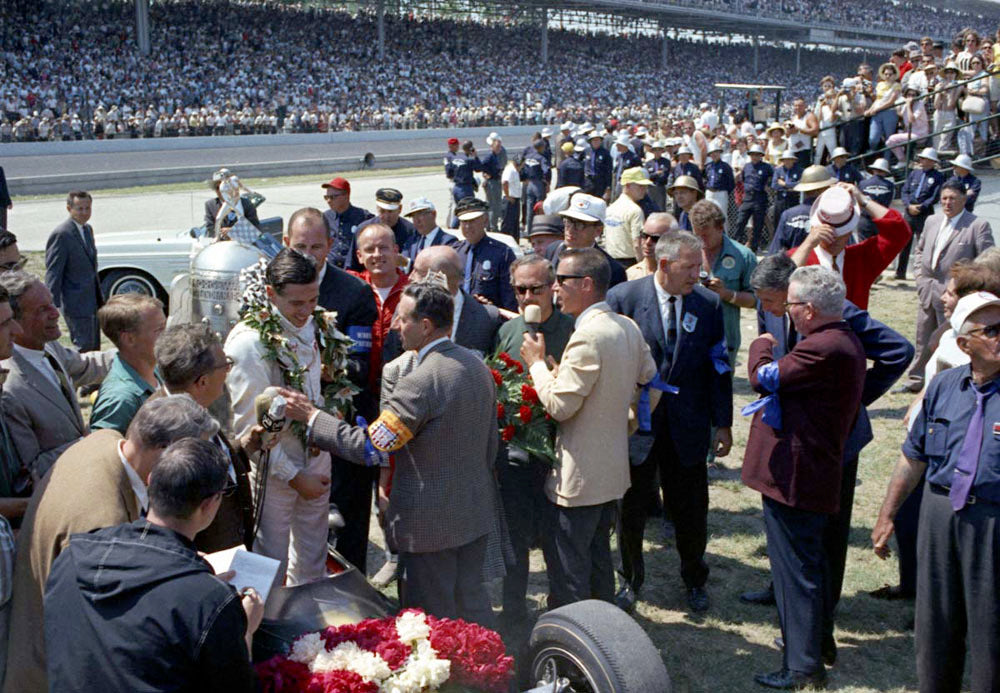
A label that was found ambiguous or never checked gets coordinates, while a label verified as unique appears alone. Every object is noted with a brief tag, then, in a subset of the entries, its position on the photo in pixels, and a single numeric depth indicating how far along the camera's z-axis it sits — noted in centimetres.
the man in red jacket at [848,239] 563
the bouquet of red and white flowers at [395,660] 282
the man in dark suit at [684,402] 528
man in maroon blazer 425
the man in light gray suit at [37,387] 387
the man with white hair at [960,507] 373
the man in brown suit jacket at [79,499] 297
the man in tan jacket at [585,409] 439
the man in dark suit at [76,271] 923
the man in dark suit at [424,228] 742
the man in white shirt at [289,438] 425
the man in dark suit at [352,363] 531
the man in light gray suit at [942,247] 877
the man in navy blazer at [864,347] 470
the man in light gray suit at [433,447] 384
